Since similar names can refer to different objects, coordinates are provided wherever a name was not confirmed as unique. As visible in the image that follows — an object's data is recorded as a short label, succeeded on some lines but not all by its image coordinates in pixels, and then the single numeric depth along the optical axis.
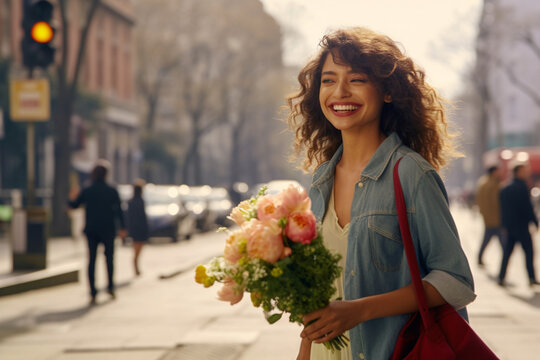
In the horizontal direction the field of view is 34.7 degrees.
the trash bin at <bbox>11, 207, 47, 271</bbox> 13.55
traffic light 12.35
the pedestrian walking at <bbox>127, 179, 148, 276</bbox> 15.05
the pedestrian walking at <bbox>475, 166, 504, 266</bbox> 14.91
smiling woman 2.49
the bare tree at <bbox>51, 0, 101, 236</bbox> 25.52
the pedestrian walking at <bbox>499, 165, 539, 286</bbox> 12.48
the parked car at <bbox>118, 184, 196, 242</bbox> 24.31
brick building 40.16
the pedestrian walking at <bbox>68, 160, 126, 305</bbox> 11.64
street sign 13.91
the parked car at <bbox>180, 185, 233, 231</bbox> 30.78
